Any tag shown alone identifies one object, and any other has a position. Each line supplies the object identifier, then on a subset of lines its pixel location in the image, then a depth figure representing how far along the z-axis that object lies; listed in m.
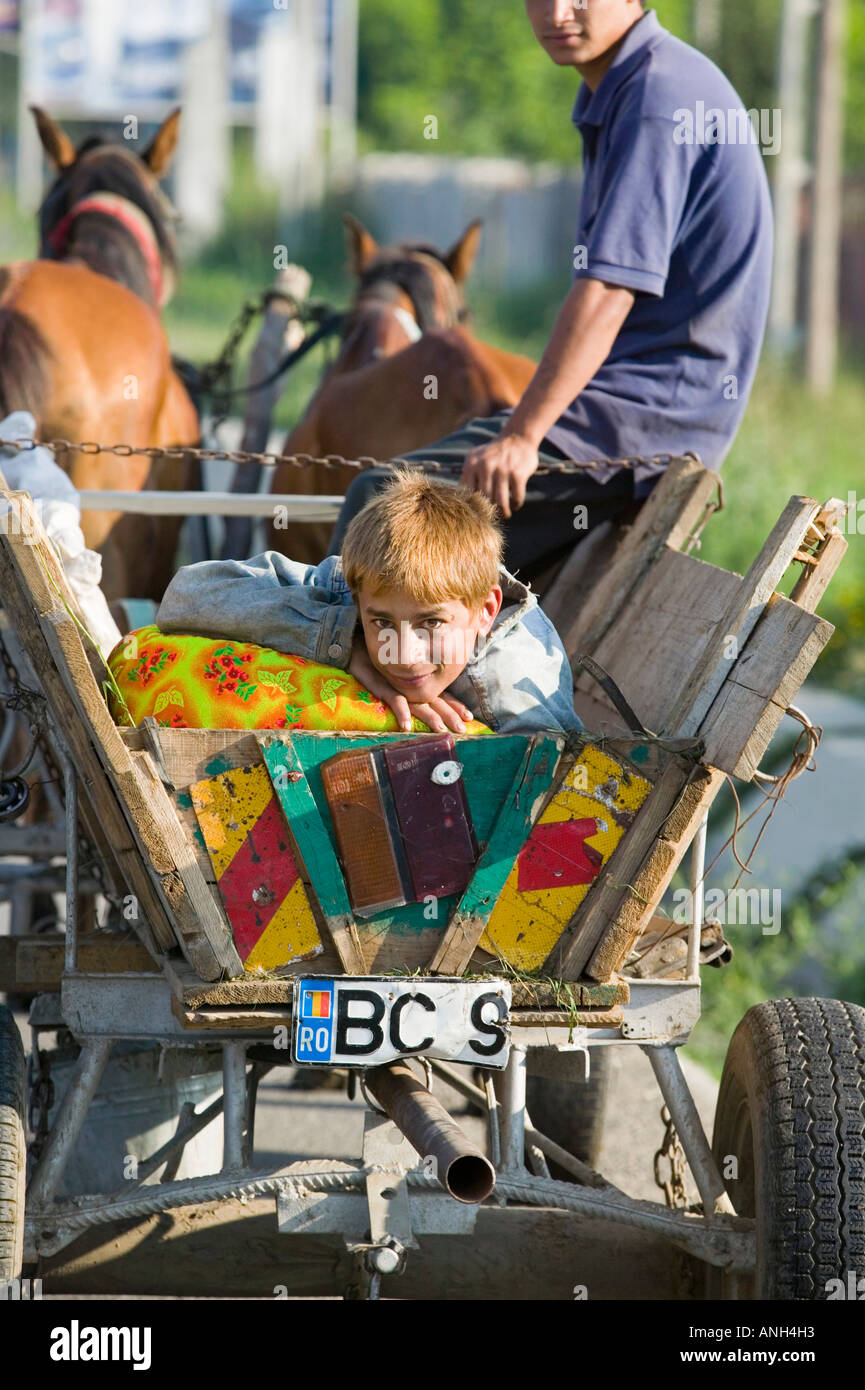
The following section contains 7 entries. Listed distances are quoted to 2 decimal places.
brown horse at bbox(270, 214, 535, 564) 11.92
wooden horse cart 5.95
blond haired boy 6.23
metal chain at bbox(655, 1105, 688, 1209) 7.47
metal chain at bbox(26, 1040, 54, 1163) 7.32
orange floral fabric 6.30
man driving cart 8.15
